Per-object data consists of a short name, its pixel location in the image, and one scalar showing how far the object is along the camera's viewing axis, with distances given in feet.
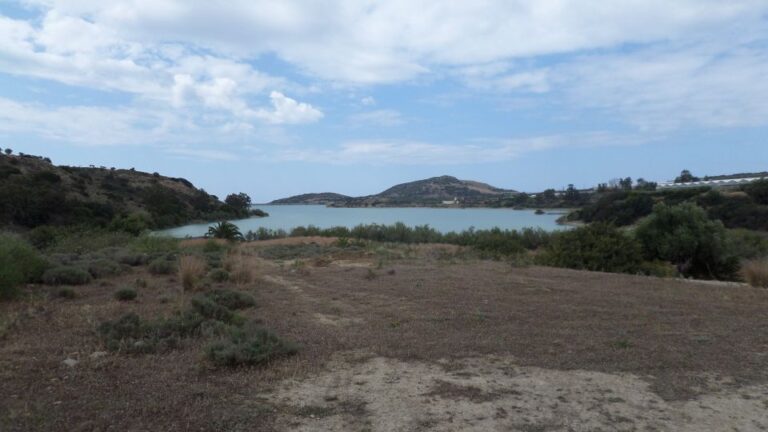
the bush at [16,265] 31.68
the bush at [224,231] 90.74
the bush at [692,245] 67.31
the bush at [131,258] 50.60
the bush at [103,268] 42.63
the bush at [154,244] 62.02
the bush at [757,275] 45.88
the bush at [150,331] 21.23
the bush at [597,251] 63.90
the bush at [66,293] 33.17
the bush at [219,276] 42.09
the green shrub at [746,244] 72.30
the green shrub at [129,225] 89.80
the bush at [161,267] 45.39
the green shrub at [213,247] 69.62
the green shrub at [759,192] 158.71
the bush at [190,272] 36.97
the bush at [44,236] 63.34
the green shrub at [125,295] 32.32
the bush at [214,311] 26.37
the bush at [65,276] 37.93
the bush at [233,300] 30.86
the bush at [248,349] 19.33
